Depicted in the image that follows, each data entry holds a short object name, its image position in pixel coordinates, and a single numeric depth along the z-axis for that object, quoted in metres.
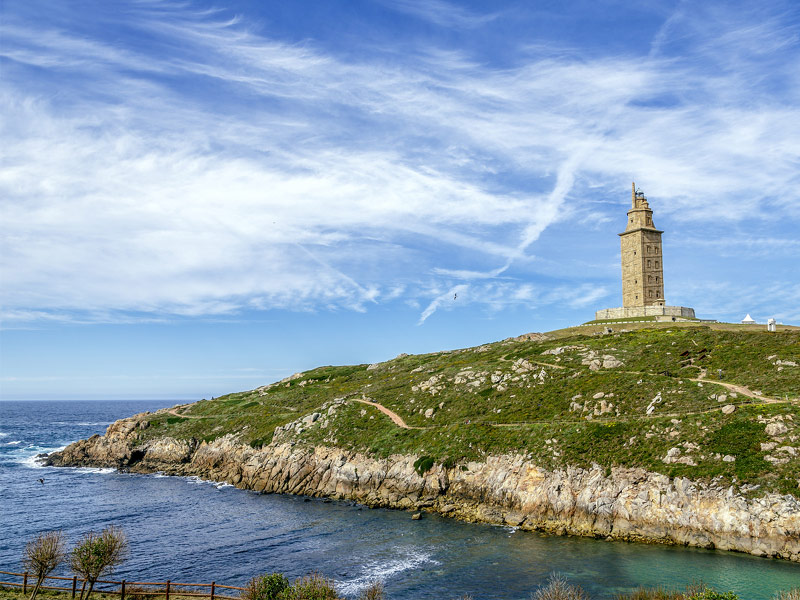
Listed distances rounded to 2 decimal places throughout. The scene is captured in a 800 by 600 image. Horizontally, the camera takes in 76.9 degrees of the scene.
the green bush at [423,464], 64.69
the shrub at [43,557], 30.81
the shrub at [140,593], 33.32
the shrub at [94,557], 31.00
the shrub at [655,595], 29.25
